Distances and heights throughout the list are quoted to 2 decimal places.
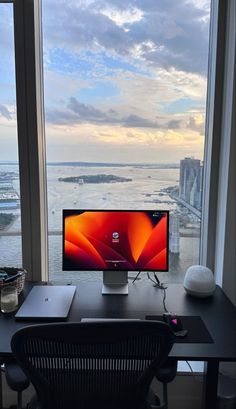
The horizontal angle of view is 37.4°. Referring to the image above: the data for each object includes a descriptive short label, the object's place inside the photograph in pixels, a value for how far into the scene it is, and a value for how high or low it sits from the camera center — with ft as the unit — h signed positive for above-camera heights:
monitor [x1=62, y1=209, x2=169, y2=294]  6.11 -1.33
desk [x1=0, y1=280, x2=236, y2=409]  4.43 -2.34
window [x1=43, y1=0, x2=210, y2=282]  6.77 +1.08
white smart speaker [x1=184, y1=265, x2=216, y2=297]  6.06 -2.06
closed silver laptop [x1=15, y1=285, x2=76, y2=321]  5.21 -2.27
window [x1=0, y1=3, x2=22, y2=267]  6.77 +0.12
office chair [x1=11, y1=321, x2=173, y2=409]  3.31 -2.02
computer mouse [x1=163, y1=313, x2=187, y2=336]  4.84 -2.27
